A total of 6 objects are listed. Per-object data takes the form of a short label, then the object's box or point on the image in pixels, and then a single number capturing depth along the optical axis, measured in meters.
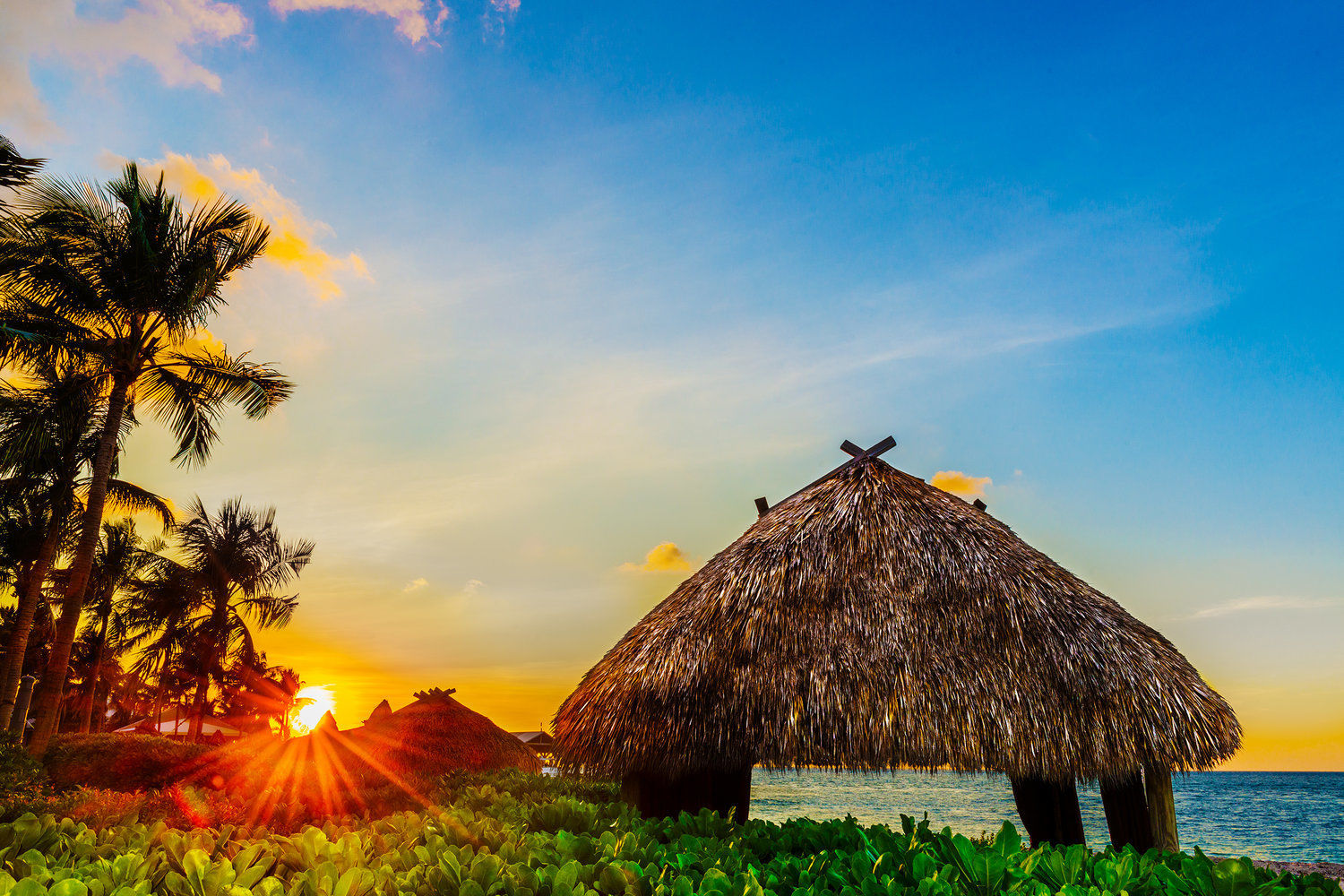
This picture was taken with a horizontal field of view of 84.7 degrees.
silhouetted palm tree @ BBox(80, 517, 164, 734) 21.62
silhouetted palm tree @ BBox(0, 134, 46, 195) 8.06
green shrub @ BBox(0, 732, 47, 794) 7.21
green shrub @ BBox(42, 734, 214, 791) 13.57
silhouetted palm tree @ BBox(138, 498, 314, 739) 22.81
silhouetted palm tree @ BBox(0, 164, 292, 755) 11.38
